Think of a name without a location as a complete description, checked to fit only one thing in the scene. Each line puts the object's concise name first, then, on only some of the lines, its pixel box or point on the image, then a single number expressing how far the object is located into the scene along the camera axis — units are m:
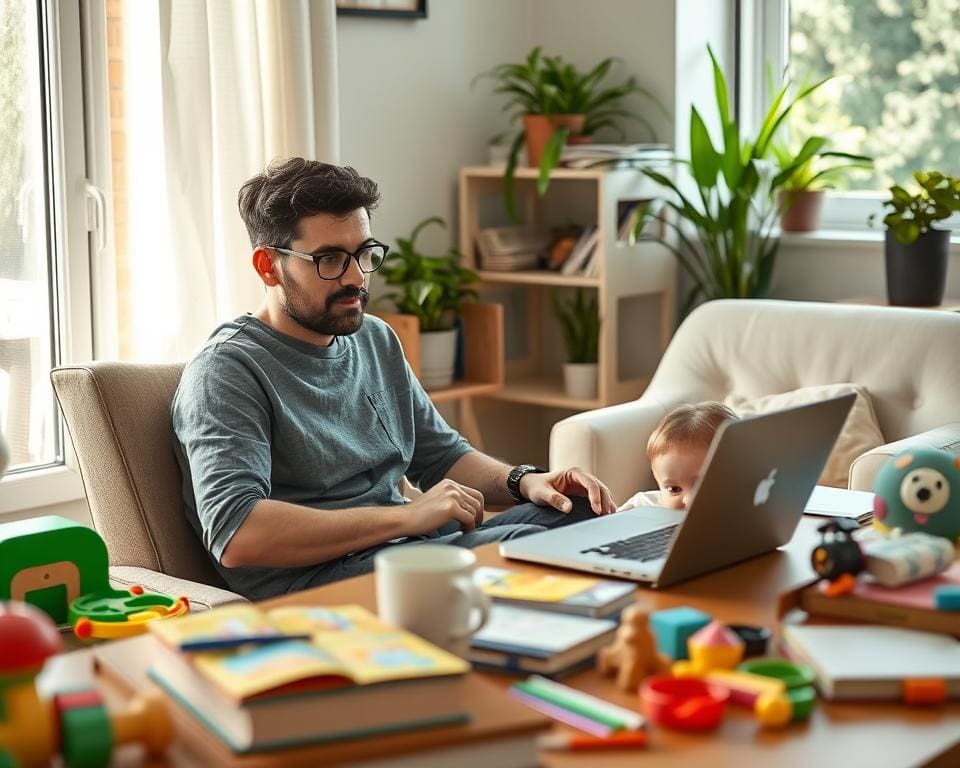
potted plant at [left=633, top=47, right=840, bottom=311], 3.64
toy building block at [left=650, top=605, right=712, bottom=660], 1.24
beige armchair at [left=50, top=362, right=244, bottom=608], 2.18
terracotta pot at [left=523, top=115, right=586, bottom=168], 3.87
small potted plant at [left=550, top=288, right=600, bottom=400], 3.93
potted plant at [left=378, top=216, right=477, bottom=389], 3.66
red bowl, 1.10
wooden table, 1.05
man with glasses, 2.04
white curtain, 3.10
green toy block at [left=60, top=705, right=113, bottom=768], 0.96
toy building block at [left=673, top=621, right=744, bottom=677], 1.20
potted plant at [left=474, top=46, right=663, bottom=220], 3.87
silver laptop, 1.41
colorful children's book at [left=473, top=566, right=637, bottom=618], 1.35
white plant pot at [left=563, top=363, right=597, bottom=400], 3.92
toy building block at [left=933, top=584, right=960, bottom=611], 1.29
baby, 1.99
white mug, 1.15
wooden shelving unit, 3.79
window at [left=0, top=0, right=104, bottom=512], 3.03
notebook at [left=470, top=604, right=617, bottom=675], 1.21
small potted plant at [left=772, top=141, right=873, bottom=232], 3.78
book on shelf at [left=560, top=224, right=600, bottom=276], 3.87
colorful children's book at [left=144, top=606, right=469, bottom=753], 0.95
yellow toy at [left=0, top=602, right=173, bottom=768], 0.95
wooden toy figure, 1.19
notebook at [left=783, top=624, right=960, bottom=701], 1.17
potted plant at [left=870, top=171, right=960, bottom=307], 3.37
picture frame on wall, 3.65
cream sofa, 2.96
